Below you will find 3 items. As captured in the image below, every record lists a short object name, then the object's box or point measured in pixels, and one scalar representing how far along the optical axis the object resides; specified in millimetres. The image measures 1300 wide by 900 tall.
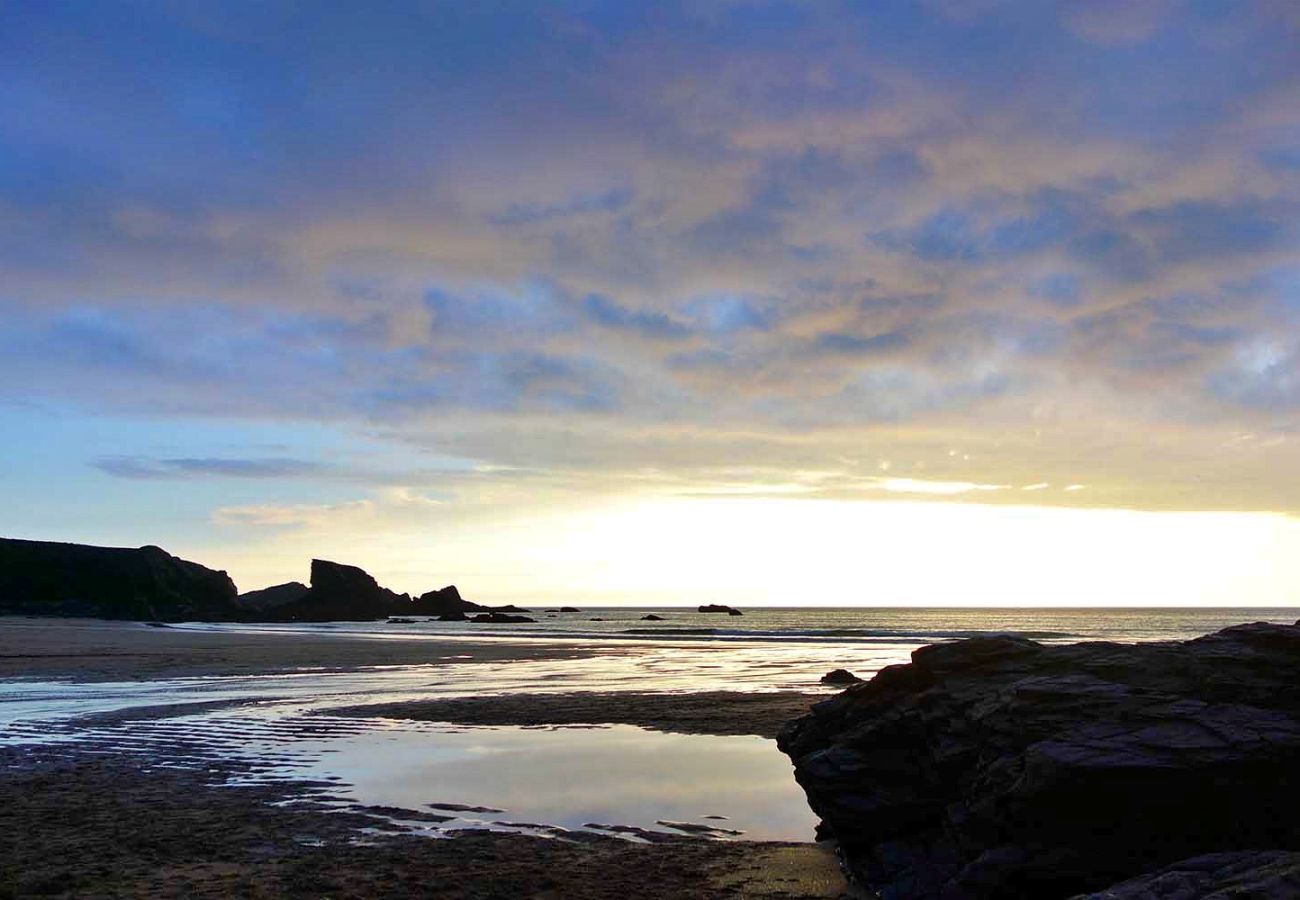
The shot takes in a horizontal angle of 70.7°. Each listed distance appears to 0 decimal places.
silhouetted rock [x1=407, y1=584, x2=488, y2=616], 187875
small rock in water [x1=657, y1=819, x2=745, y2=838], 13120
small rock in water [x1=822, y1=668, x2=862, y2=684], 33062
